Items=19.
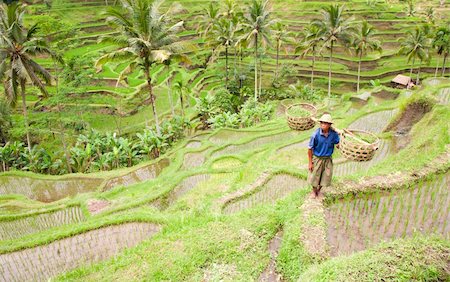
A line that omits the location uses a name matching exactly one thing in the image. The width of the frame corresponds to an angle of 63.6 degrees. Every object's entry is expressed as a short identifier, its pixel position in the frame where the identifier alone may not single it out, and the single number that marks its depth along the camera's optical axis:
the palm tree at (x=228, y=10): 29.49
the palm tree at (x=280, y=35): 26.40
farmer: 5.60
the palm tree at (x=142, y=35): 13.01
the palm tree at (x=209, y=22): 26.56
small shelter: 26.06
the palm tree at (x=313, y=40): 21.67
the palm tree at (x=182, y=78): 29.00
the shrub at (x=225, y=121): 18.66
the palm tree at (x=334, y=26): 20.45
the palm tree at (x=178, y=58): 14.02
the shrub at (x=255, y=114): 19.30
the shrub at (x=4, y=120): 19.44
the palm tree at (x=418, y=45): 25.16
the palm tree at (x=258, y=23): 20.16
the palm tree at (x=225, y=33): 24.94
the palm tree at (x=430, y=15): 38.34
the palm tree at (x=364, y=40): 23.66
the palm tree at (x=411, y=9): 40.22
